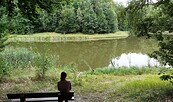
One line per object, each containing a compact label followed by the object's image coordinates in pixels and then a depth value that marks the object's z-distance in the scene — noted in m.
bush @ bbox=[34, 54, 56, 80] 8.06
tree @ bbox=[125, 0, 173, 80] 5.34
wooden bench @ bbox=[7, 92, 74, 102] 4.28
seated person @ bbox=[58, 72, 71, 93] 4.38
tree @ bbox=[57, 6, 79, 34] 42.80
